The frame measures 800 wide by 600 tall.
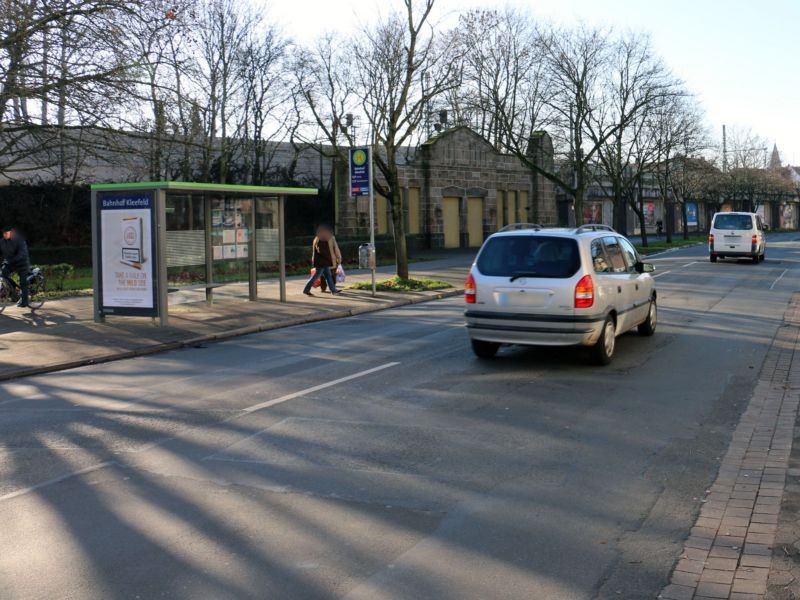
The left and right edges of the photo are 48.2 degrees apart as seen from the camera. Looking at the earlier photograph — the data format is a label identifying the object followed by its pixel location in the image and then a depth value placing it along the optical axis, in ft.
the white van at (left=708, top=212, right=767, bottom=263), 104.42
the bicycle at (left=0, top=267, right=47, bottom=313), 61.62
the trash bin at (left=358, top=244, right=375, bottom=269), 71.65
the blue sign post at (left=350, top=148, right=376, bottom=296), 69.36
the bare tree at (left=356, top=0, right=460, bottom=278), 76.64
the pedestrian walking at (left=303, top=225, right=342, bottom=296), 69.26
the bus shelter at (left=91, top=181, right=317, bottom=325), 50.85
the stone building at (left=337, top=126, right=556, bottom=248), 139.03
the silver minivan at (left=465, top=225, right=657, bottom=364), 34.37
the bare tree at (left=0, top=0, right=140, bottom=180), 50.88
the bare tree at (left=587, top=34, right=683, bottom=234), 126.21
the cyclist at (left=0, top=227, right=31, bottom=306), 58.54
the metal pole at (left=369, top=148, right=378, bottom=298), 68.95
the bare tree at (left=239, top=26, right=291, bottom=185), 122.42
